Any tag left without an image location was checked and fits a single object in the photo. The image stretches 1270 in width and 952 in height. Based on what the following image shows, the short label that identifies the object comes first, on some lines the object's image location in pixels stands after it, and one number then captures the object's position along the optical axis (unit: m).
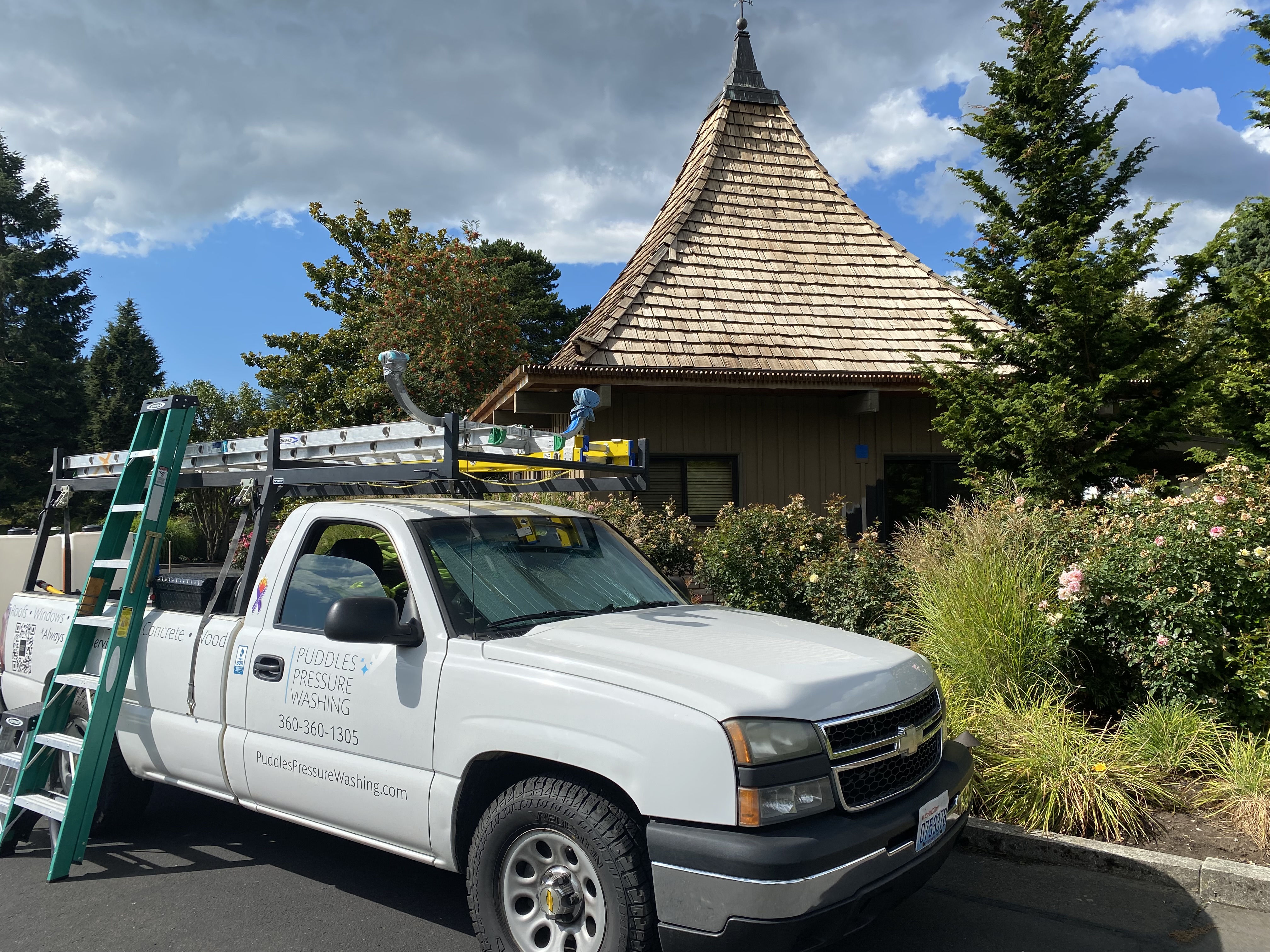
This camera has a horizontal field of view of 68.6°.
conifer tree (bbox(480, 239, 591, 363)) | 45.59
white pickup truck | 2.95
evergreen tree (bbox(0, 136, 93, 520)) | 37.09
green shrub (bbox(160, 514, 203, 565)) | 24.97
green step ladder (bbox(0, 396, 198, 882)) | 4.64
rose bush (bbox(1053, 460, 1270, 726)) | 5.48
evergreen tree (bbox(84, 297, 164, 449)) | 41.50
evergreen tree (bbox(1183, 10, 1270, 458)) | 8.64
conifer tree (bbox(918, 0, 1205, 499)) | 9.58
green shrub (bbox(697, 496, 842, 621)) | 7.84
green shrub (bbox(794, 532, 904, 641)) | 7.20
